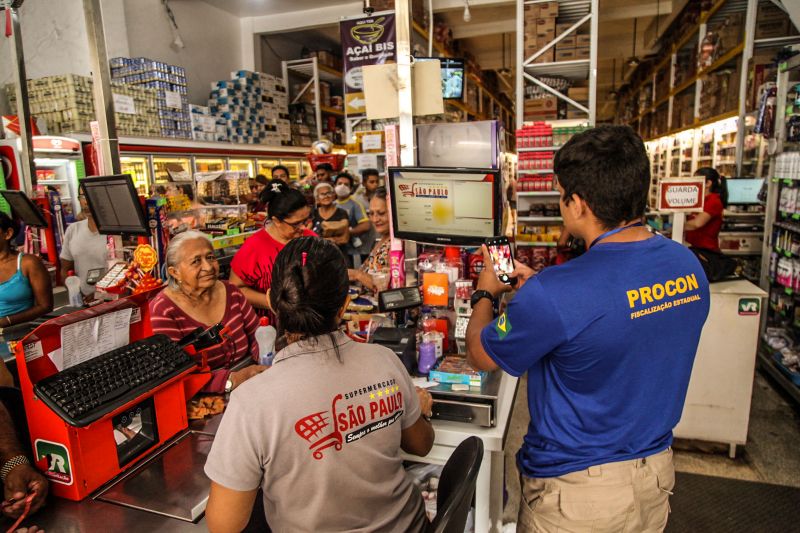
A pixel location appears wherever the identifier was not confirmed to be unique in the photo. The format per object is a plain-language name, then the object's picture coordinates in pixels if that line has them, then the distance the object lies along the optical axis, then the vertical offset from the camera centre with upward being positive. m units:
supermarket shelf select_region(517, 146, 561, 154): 6.39 +0.25
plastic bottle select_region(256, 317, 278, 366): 2.24 -0.68
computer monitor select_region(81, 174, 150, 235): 2.83 -0.11
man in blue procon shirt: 1.33 -0.48
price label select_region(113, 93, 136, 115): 6.44 +0.99
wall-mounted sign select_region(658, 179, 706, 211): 3.09 -0.18
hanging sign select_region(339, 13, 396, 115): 6.86 +1.70
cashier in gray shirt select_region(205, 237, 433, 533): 1.19 -0.58
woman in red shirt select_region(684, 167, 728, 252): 4.72 -0.51
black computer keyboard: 1.43 -0.58
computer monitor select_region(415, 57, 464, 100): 5.23 +0.96
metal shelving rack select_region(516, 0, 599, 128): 6.59 +1.35
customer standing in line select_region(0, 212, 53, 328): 3.37 -0.63
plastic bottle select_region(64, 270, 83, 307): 3.26 -0.65
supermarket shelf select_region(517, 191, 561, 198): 6.53 -0.30
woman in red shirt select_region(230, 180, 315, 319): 3.22 -0.41
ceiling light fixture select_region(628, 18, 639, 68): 11.88 +2.36
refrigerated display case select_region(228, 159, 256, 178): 8.86 +0.26
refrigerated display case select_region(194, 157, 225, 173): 7.85 +0.25
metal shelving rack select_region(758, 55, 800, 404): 4.22 -0.41
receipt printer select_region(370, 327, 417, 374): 2.08 -0.68
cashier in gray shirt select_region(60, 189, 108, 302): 4.50 -0.52
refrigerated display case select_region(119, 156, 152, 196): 6.80 +0.18
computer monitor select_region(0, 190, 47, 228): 4.01 -0.16
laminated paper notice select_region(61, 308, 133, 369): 1.54 -0.47
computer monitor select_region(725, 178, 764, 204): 5.30 -0.29
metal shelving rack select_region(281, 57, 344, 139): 10.63 +2.25
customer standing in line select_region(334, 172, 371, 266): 5.66 -0.44
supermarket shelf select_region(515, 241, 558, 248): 6.57 -0.94
